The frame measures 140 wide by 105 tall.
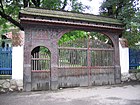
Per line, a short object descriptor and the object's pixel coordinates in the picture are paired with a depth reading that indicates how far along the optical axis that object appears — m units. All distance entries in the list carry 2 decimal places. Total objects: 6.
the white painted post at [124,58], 10.38
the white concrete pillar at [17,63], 8.19
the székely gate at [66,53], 8.30
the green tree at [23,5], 13.07
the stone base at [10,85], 8.20
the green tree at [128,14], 10.23
